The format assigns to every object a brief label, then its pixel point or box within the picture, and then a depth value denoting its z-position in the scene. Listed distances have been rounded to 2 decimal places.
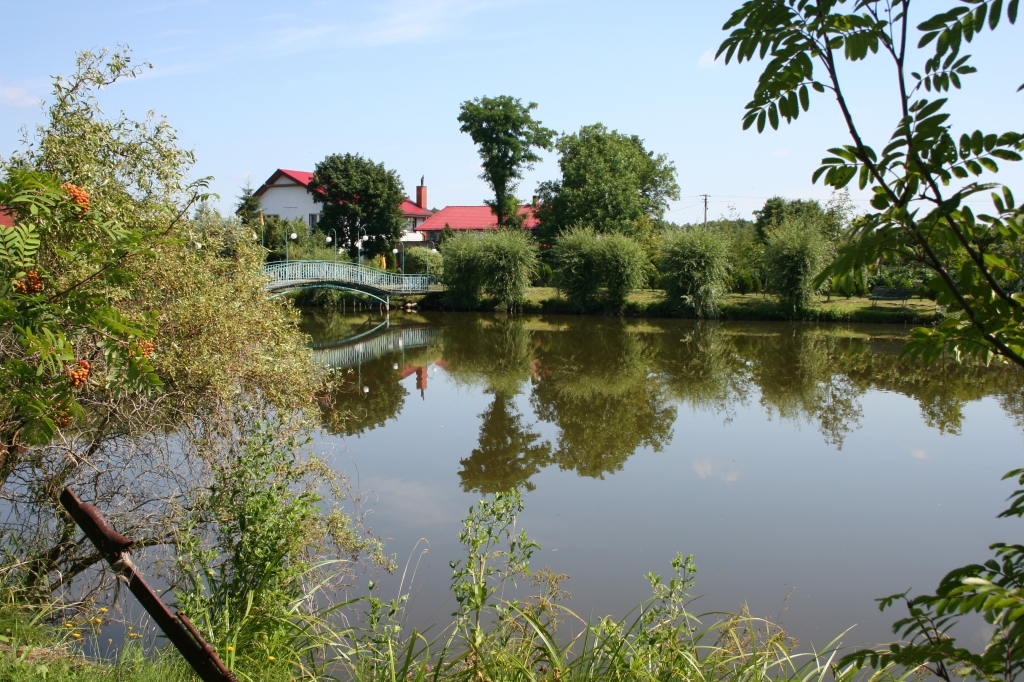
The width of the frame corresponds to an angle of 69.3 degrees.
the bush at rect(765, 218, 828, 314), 27.44
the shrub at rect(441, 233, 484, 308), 32.09
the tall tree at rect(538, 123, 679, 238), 39.22
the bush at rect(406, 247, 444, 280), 38.44
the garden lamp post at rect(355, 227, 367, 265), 43.44
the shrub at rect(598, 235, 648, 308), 30.48
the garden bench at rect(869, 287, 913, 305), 28.58
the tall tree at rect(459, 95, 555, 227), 42.16
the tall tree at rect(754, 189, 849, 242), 32.58
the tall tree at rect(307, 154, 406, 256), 43.03
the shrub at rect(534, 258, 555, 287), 38.09
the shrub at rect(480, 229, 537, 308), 31.58
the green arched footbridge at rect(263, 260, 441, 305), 26.50
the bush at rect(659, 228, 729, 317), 28.64
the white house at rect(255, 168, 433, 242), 48.53
